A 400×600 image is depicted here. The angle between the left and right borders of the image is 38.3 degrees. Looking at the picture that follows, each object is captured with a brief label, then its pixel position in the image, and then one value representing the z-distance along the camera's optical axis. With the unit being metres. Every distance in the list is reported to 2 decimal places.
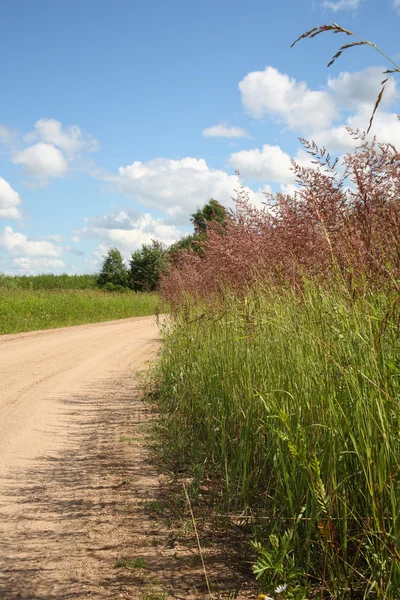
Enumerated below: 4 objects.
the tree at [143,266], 41.69
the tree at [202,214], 42.70
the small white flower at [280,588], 2.73
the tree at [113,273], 45.72
